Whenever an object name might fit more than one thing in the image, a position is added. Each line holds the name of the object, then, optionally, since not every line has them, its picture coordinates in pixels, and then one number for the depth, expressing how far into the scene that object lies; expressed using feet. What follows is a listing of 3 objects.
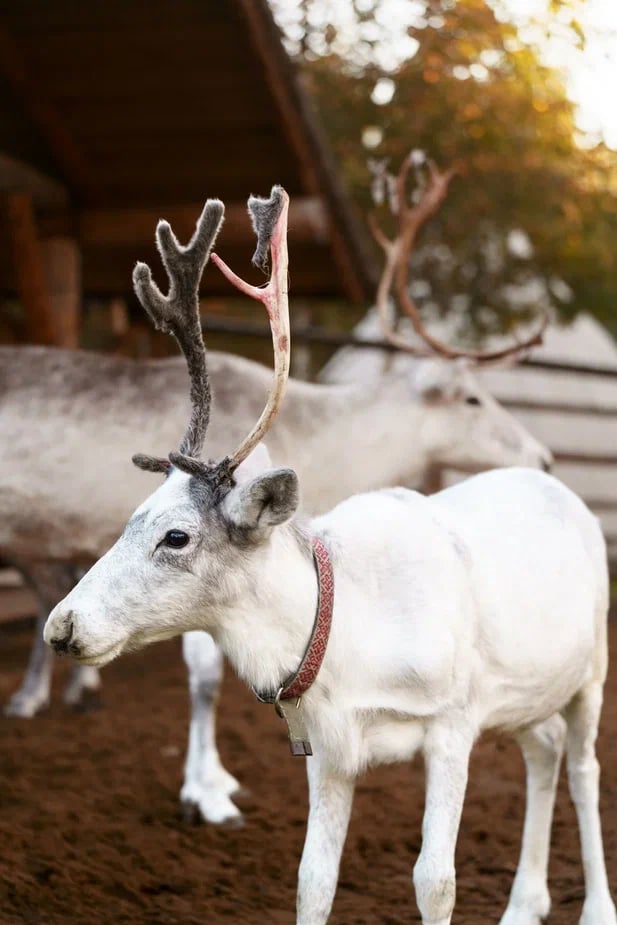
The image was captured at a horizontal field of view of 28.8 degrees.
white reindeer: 8.39
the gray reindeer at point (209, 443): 15.79
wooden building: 20.58
